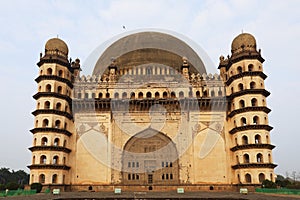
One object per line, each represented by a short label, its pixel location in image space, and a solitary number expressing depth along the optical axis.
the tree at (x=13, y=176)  71.99
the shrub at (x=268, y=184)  28.32
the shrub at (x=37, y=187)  29.10
